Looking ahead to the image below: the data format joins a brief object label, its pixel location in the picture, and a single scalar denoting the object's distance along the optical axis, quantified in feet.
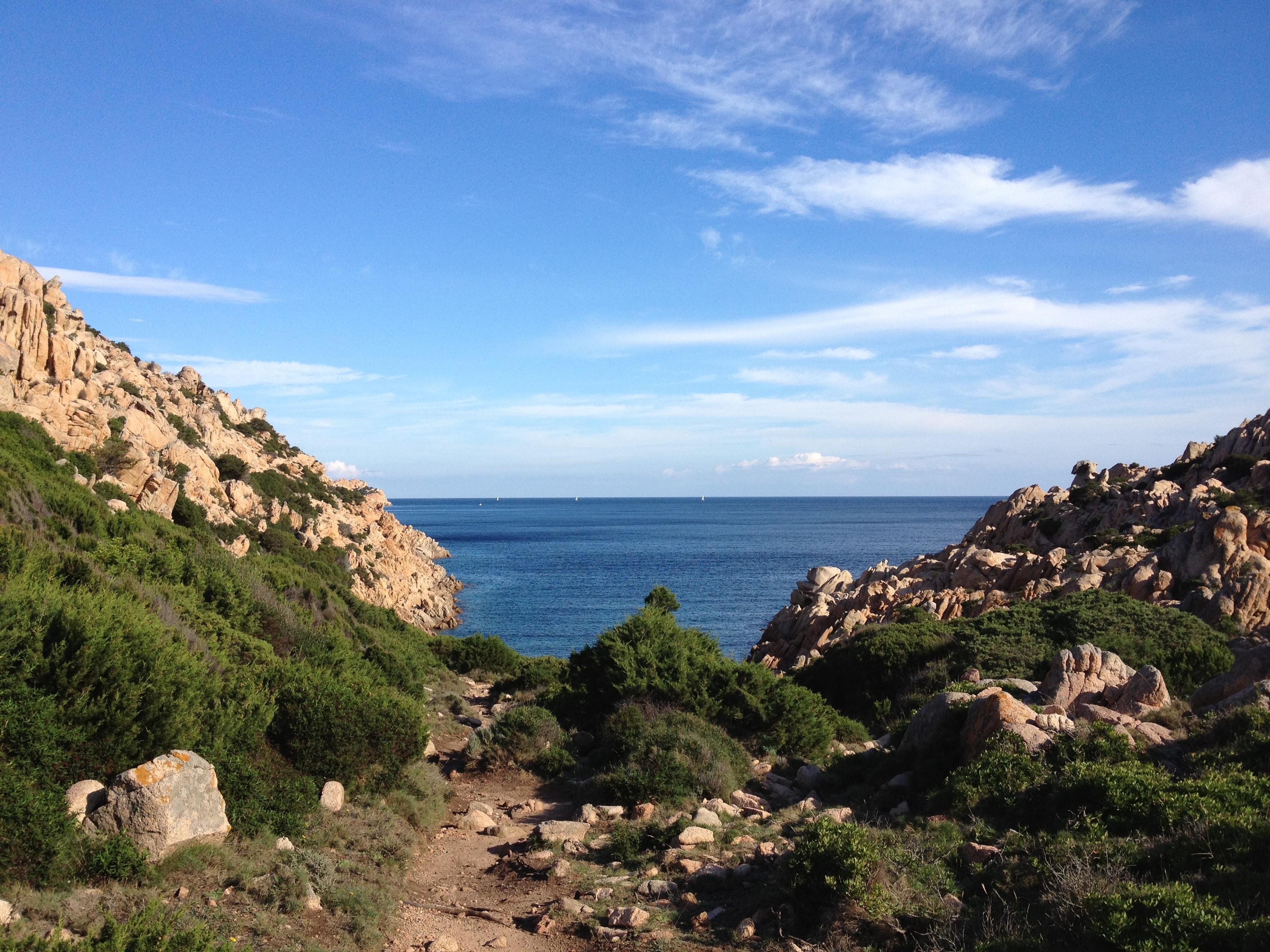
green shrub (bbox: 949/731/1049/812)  34.63
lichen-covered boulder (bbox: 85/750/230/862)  24.67
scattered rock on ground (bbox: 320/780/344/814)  34.60
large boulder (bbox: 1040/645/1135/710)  49.29
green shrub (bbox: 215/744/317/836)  29.22
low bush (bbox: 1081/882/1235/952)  19.48
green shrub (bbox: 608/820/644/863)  35.96
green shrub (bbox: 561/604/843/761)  56.85
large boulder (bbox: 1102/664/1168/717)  44.98
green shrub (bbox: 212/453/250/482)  138.00
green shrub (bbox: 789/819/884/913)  26.45
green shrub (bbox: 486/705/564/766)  52.49
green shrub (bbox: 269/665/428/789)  36.58
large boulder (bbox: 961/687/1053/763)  38.47
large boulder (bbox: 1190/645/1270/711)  43.50
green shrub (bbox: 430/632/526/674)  105.81
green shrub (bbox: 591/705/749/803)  43.75
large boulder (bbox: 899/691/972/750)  43.80
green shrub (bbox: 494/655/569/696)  83.97
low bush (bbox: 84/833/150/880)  23.21
